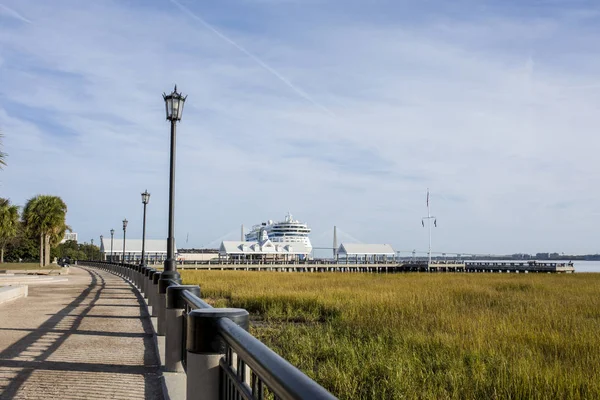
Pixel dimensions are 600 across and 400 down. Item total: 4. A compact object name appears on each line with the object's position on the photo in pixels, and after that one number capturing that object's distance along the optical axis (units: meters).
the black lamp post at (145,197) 32.75
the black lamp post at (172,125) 12.98
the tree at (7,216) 32.15
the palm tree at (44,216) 47.12
